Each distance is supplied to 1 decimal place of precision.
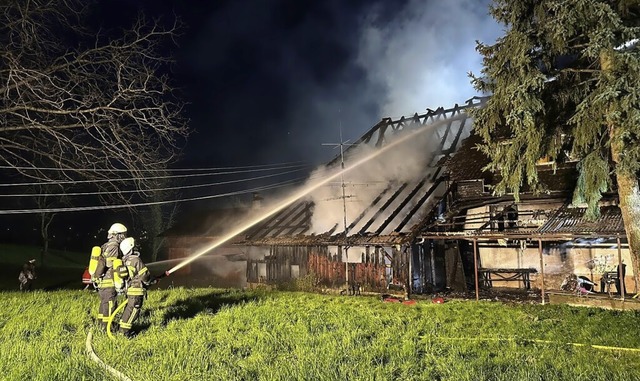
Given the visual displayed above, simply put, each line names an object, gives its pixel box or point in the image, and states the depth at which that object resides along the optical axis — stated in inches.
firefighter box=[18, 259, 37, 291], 854.1
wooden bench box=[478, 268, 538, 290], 781.9
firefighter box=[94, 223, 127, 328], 349.7
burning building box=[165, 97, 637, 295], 687.1
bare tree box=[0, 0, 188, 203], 429.7
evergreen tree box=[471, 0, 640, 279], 413.1
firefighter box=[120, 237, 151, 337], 337.4
